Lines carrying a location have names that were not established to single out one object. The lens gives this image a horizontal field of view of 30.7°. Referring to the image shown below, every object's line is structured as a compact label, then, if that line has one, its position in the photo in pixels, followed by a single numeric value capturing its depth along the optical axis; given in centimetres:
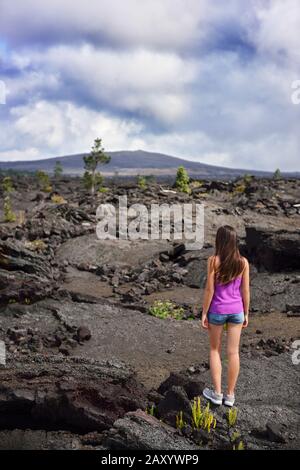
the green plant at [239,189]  5116
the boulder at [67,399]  765
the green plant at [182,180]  4884
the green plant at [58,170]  11981
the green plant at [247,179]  6055
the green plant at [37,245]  2640
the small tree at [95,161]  6329
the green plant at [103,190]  5150
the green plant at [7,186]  6229
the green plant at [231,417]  721
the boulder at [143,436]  666
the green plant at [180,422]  711
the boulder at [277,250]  1983
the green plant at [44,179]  7126
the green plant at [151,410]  770
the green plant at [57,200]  4612
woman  745
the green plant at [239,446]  668
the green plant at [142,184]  4706
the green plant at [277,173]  8874
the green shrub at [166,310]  1609
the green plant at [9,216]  3714
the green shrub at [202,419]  700
